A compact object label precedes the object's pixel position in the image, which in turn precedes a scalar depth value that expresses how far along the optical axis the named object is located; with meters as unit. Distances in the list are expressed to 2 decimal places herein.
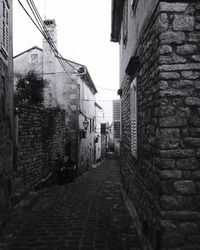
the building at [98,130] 28.79
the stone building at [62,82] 15.81
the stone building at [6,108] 5.91
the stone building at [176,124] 3.38
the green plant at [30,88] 13.84
